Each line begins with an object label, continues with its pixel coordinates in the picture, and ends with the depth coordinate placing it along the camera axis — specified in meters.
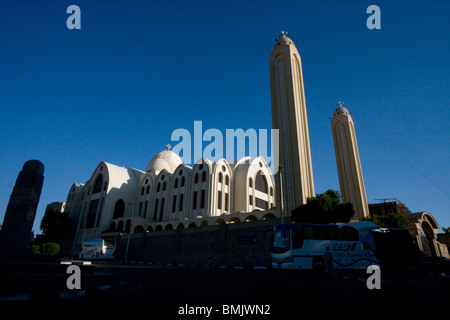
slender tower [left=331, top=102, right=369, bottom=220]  37.84
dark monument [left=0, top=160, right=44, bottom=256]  11.66
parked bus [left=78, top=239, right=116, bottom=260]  31.95
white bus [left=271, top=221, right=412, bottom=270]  14.44
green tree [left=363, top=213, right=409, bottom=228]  26.80
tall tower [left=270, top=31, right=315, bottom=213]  28.73
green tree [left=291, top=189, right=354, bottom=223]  21.42
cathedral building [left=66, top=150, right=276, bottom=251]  38.97
